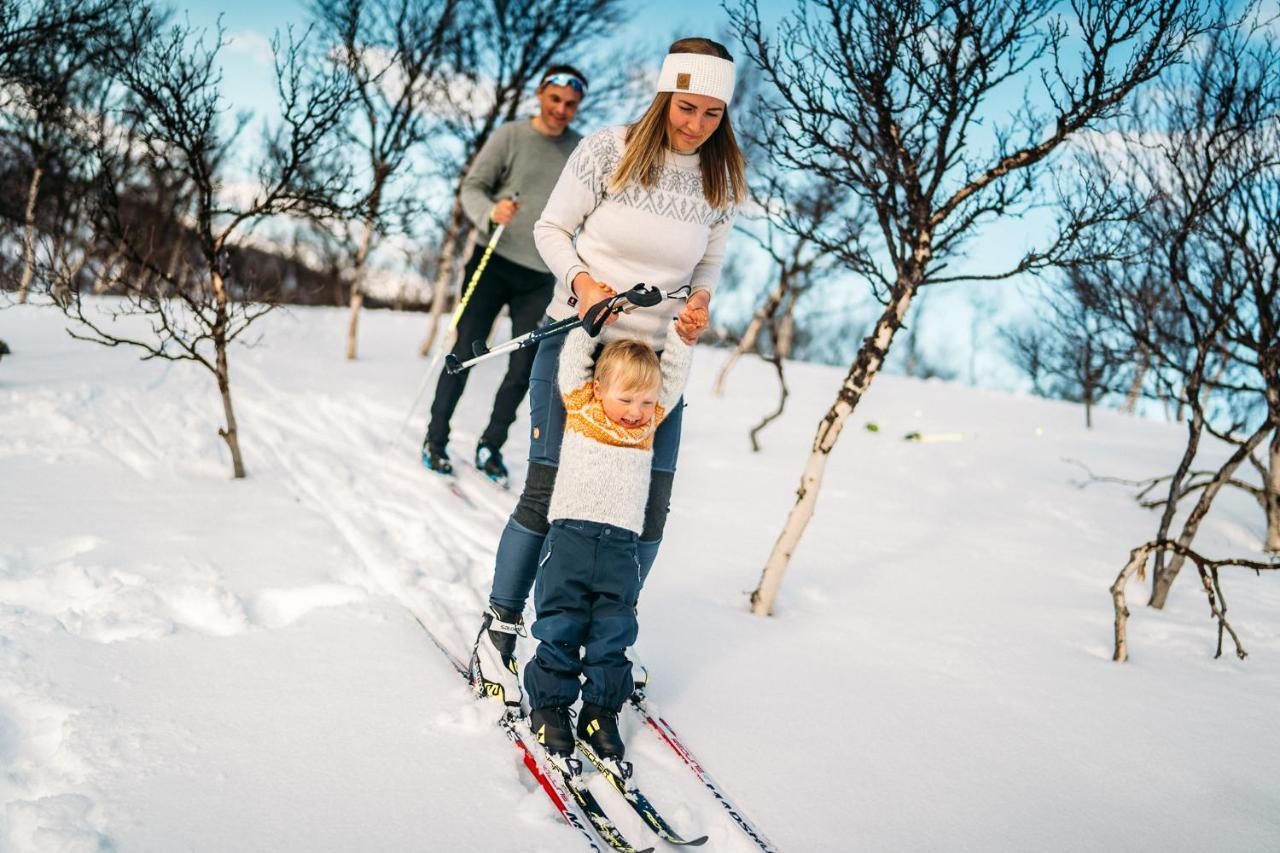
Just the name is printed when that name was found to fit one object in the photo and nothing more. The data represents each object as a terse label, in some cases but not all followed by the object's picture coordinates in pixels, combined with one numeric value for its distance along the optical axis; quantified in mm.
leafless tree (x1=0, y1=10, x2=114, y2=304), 10570
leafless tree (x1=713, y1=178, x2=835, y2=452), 5404
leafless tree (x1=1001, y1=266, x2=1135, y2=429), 6266
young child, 2424
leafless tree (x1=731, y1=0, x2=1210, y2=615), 3559
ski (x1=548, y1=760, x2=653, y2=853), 2057
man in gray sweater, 4816
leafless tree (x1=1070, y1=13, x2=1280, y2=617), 4840
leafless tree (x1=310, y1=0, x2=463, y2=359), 10289
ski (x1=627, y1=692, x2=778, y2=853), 2177
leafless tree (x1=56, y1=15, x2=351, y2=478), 4223
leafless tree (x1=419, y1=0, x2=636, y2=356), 11367
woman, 2635
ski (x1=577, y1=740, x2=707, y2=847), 2131
